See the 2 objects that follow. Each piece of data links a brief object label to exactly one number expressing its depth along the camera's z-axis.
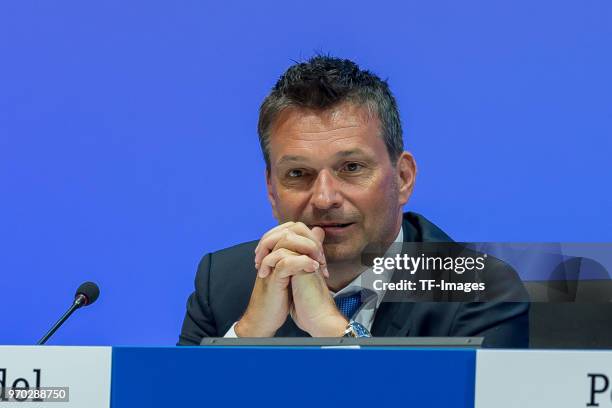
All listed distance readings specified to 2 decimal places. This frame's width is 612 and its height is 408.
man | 4.47
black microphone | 5.06
